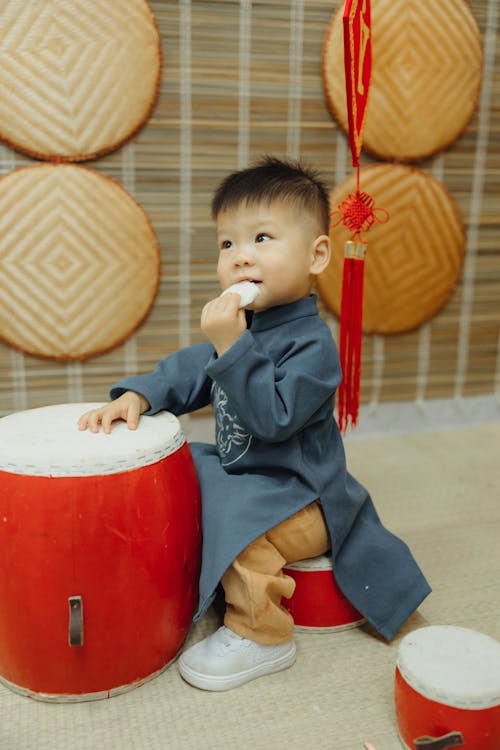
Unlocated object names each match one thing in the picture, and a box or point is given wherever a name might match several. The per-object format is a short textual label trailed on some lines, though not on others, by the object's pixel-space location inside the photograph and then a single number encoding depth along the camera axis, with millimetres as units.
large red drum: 851
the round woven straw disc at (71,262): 1558
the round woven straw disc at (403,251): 1769
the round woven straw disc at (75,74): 1487
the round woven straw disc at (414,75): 1681
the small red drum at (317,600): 1052
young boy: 938
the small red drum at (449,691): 784
